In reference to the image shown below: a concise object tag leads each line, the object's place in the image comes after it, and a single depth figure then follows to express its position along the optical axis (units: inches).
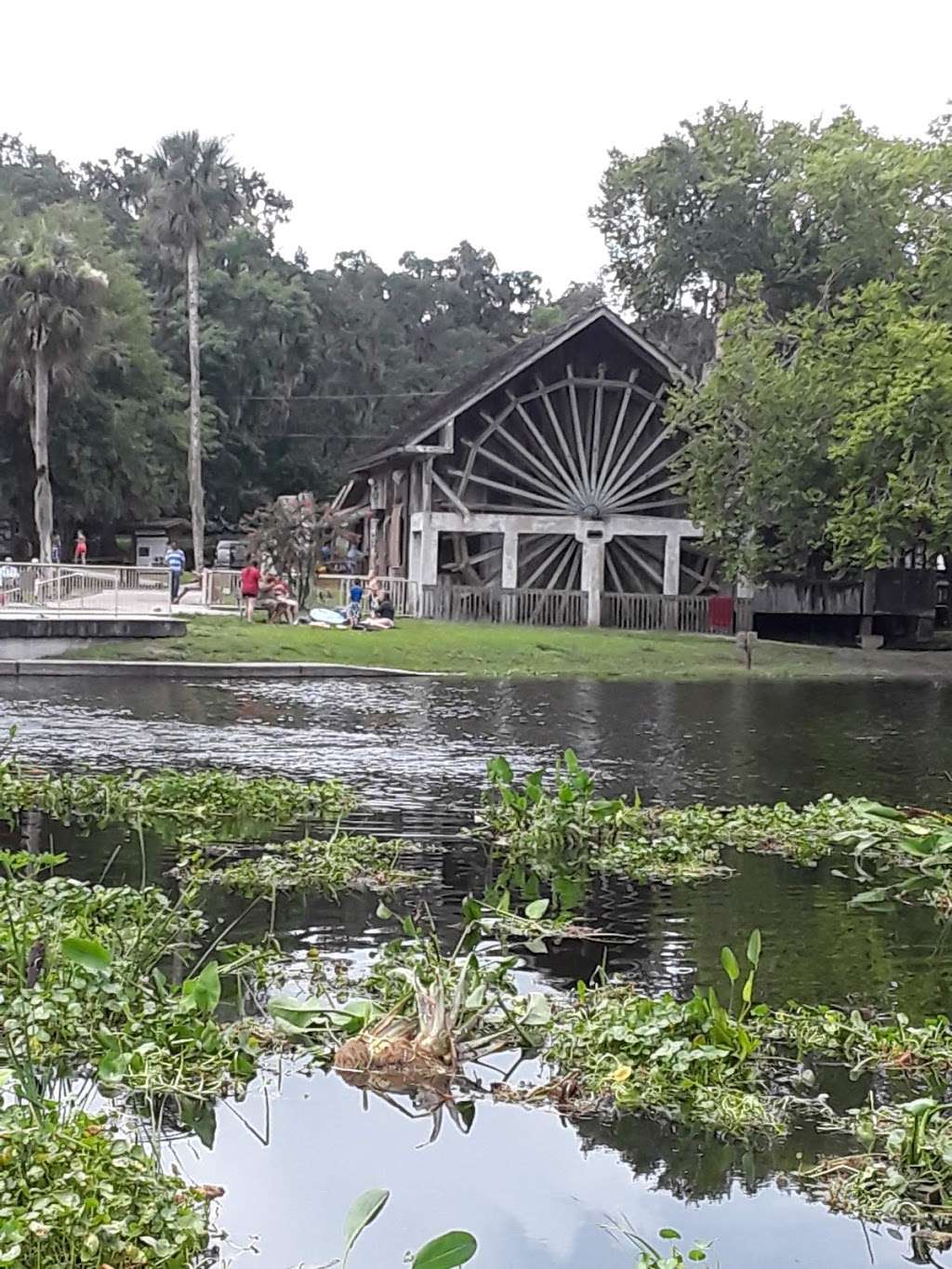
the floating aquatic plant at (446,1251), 168.6
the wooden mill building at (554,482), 1646.2
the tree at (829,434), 1239.5
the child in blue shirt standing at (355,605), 1428.4
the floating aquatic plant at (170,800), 498.9
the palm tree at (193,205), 2145.7
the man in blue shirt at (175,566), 1476.4
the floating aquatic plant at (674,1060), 249.0
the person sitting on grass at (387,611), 1433.3
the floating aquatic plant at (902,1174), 214.1
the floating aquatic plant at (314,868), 408.2
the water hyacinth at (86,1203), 177.5
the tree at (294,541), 1465.3
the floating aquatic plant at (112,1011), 248.7
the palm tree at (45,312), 1844.2
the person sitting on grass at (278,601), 1403.8
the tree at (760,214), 1576.0
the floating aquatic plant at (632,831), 454.3
